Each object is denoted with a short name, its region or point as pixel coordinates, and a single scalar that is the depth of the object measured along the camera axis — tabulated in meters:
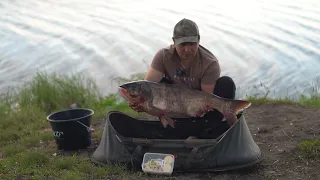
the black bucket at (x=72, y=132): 4.86
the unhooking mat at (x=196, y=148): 4.04
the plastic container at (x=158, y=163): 4.04
